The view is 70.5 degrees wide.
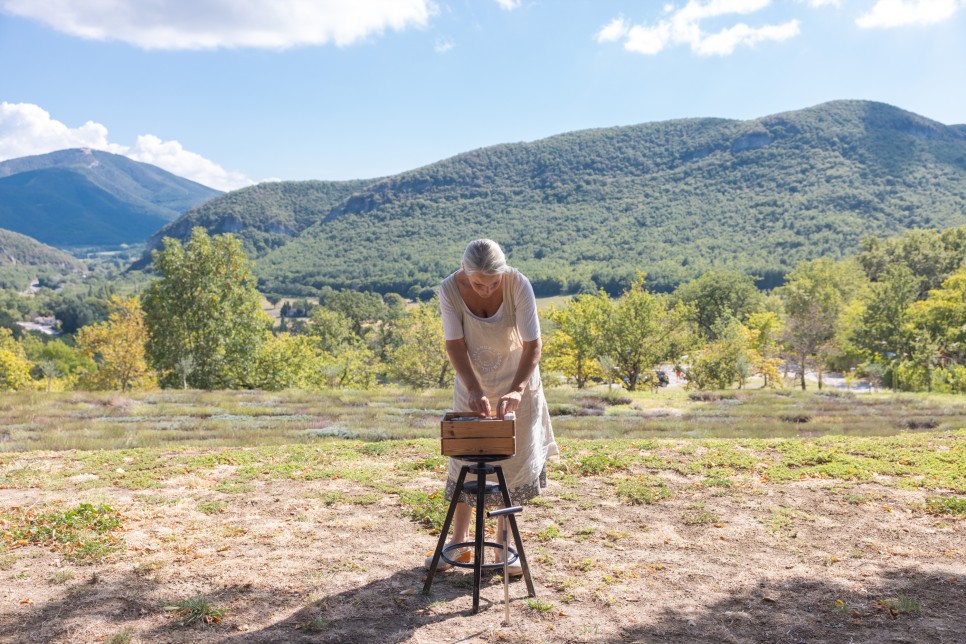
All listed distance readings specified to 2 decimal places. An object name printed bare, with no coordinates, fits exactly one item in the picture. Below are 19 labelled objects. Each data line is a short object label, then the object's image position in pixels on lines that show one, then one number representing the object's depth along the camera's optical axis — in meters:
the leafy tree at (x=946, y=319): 36.47
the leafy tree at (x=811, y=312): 47.62
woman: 4.58
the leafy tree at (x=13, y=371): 41.78
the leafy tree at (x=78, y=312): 130.50
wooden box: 4.20
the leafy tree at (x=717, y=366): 37.94
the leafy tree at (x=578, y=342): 38.22
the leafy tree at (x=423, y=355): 41.97
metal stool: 4.39
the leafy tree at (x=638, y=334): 36.25
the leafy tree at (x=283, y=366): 33.69
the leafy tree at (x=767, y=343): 45.62
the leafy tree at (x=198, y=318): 30.88
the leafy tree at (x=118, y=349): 39.81
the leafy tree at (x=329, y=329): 67.62
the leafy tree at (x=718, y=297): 73.19
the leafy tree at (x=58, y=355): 67.75
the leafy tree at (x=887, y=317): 42.50
